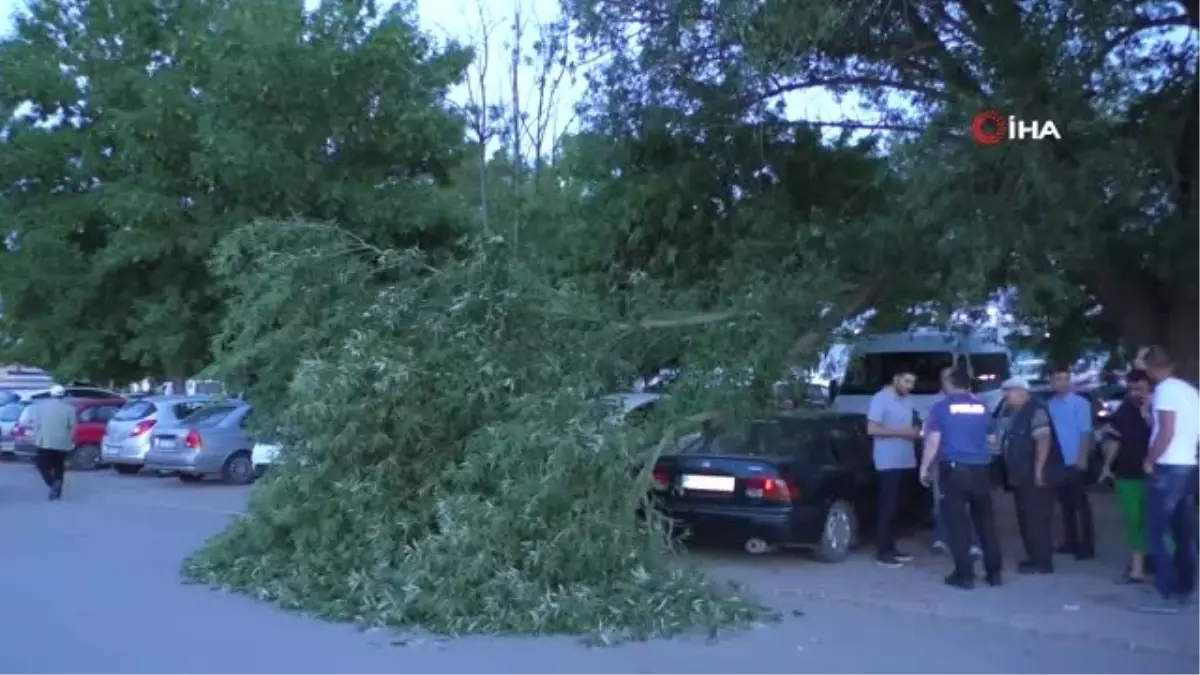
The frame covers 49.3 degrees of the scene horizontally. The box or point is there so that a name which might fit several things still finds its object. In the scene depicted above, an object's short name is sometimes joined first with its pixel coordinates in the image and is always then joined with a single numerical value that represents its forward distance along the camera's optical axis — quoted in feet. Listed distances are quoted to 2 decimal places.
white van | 60.75
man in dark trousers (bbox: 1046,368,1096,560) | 38.96
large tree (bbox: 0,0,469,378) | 73.36
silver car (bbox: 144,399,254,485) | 71.72
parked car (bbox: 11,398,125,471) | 85.56
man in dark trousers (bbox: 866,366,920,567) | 39.88
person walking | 62.18
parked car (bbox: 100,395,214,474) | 75.61
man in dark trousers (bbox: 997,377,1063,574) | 37.73
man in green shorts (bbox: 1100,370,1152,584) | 35.29
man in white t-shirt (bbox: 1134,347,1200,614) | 31.32
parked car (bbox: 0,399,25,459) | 92.84
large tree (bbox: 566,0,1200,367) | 37.81
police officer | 35.42
